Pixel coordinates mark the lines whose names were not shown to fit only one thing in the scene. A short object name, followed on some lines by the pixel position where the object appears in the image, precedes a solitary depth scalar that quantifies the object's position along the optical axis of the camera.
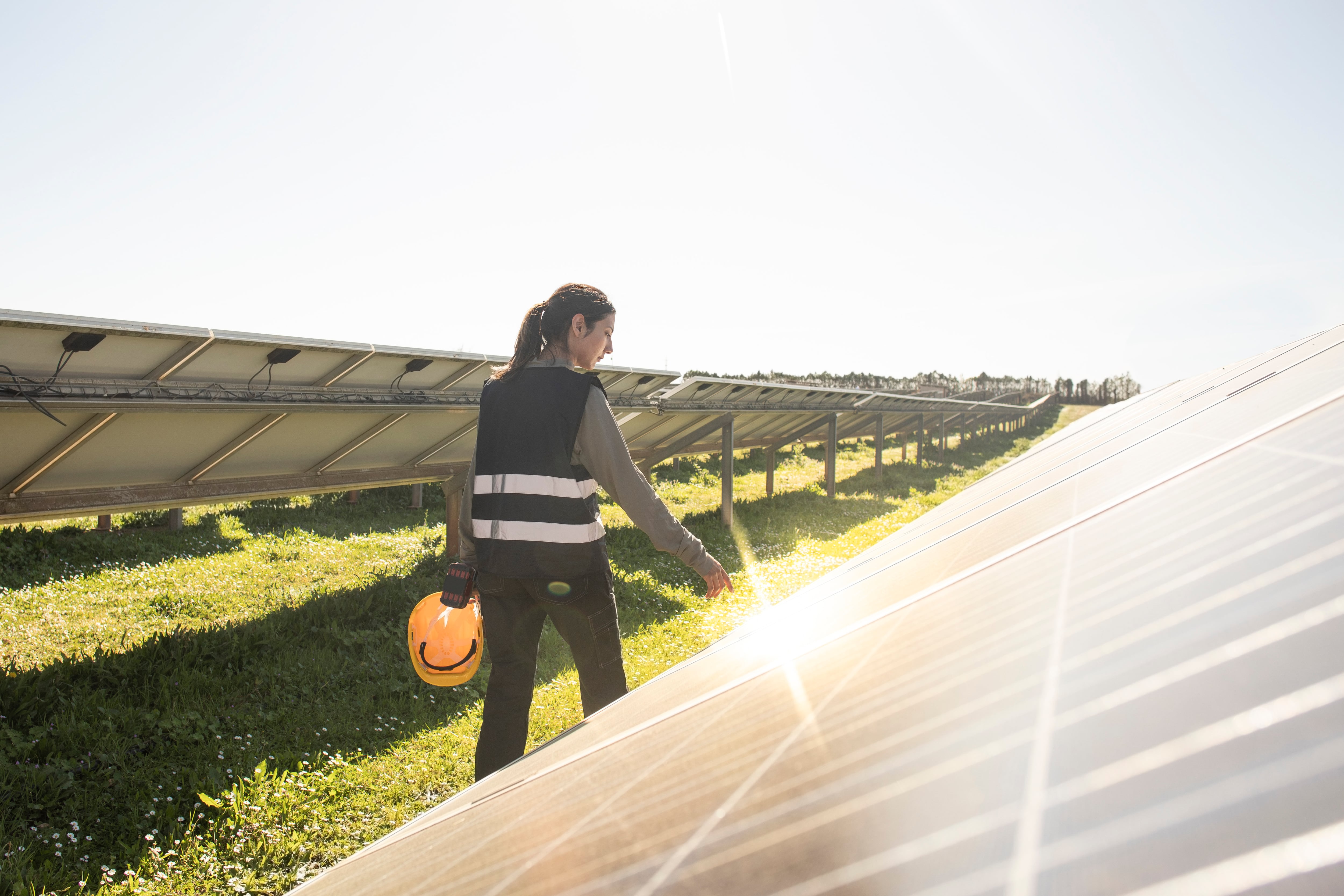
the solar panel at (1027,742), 0.46
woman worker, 2.51
